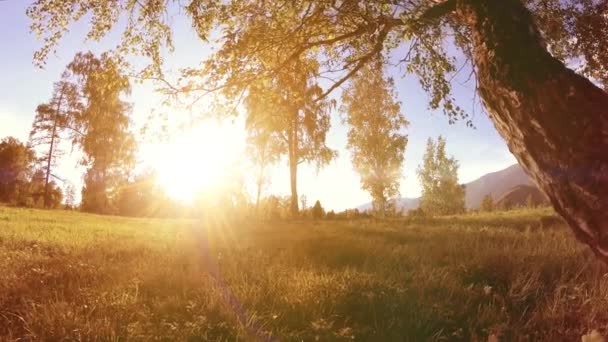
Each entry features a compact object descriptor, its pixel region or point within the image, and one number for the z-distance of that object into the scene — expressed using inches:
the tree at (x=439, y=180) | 2532.0
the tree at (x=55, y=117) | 1603.1
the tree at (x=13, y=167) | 1717.5
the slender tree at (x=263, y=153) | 1233.4
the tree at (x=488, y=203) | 1028.9
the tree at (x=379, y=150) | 1401.3
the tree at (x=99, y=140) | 1568.7
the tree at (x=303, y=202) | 1179.3
